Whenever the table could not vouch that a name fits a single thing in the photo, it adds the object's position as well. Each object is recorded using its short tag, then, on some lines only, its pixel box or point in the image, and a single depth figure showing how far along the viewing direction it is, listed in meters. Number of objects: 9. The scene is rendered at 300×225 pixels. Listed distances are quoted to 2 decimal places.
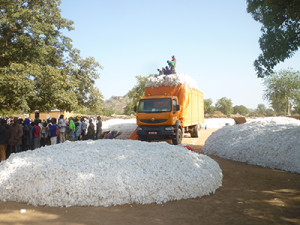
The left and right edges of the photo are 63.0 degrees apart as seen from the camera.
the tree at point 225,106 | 81.04
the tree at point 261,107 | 108.35
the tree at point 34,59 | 17.03
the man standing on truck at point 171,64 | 16.22
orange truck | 13.45
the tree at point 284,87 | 43.81
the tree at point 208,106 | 76.38
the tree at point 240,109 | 93.06
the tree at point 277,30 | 8.38
